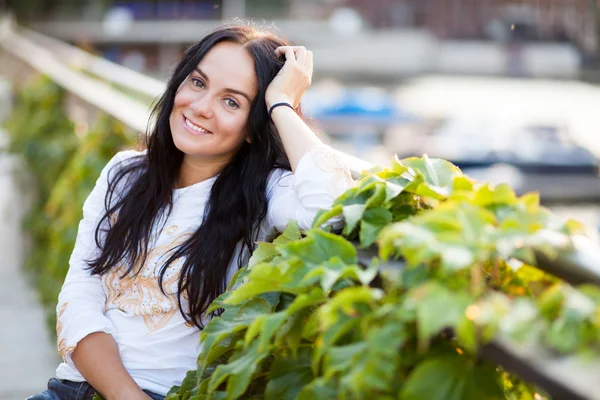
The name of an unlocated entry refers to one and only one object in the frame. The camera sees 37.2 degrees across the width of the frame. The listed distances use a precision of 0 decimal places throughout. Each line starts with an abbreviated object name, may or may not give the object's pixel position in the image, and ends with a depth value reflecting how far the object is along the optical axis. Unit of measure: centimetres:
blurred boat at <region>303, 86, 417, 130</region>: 2420
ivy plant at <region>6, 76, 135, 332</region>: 400
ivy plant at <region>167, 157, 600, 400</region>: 108
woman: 195
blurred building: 4725
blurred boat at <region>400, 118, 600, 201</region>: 1956
